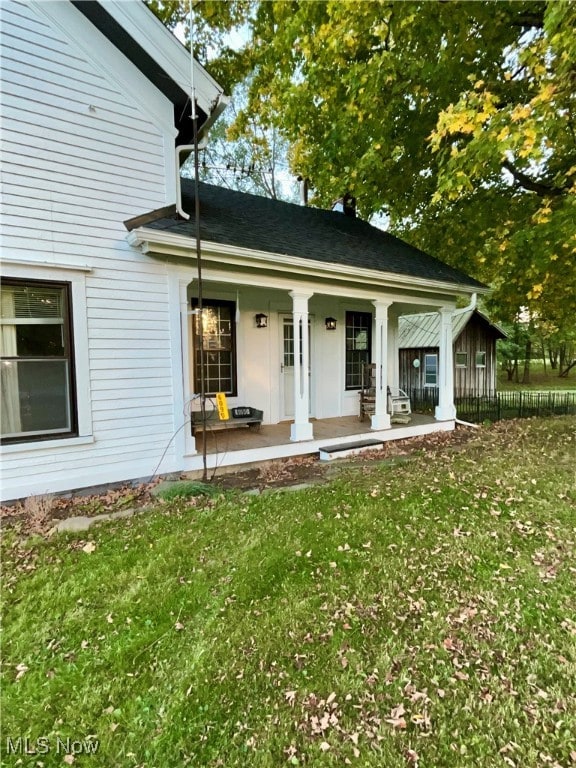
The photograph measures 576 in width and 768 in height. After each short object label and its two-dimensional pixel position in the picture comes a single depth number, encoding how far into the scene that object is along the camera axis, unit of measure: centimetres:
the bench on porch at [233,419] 603
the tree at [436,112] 541
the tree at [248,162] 1686
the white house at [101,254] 430
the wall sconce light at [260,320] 759
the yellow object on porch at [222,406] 516
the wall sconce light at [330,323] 865
